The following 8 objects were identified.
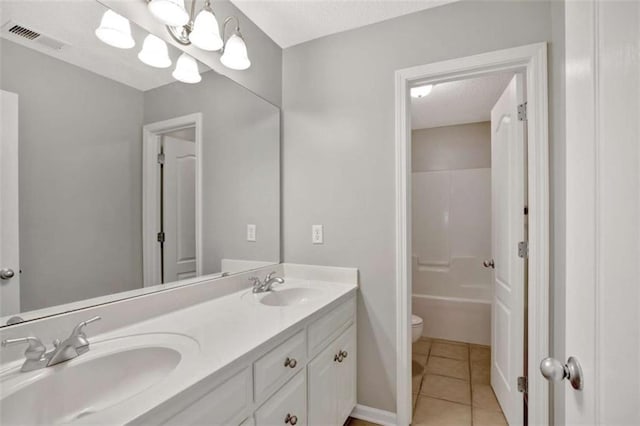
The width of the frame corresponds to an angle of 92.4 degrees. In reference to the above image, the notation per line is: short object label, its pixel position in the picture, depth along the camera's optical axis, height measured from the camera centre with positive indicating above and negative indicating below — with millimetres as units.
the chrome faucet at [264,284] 1728 -403
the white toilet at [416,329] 2675 -1010
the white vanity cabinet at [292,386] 817 -614
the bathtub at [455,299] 3152 -946
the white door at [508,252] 1688 -241
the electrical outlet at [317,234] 2016 -135
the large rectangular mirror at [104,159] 947 +214
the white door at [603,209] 425 +6
